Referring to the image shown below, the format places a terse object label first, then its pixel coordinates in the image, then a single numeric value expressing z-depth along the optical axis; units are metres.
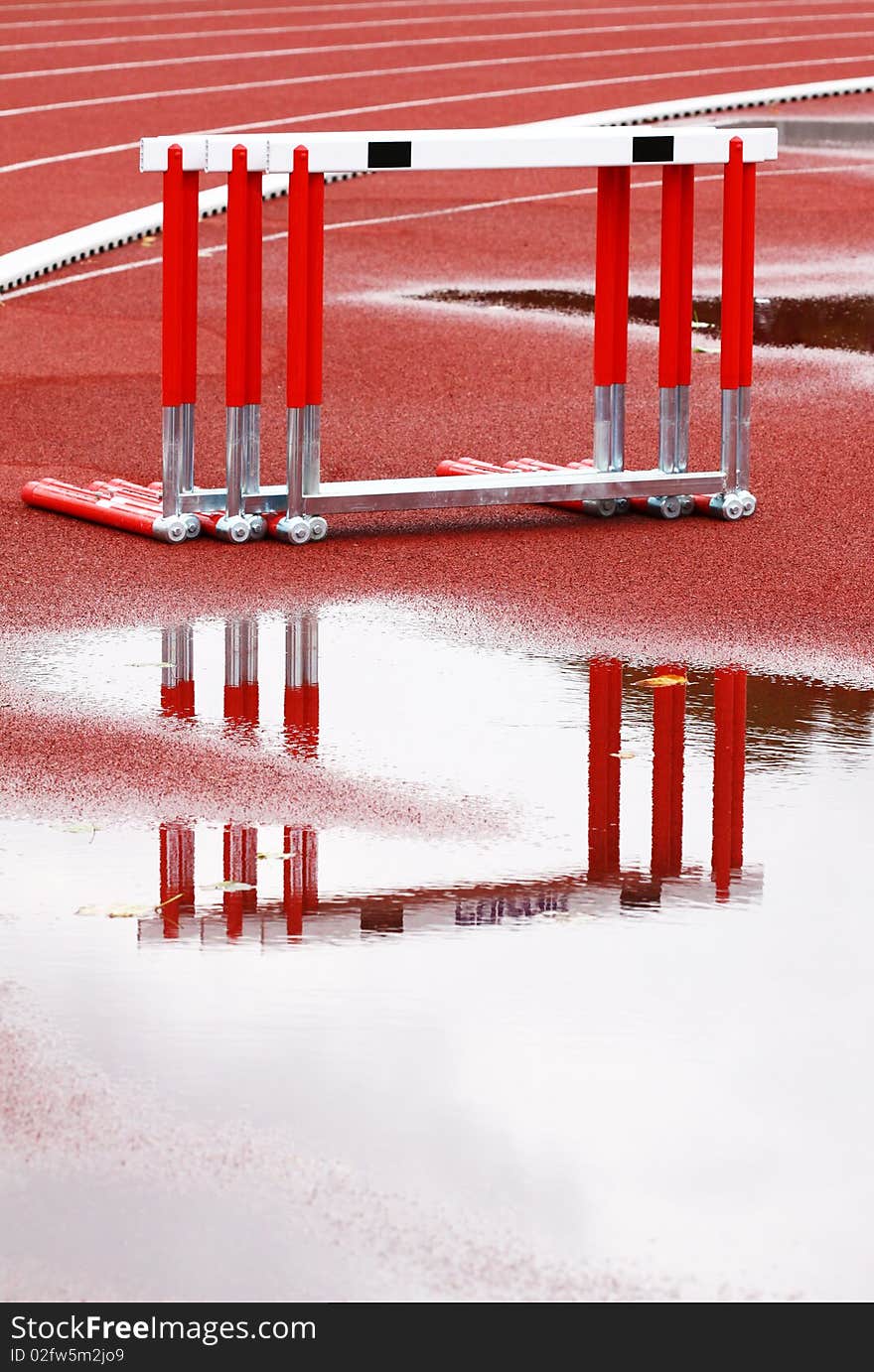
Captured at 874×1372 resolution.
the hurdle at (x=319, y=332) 18.00
